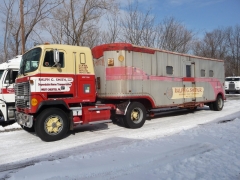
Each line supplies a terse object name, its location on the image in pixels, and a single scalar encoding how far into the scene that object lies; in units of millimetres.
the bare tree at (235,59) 54281
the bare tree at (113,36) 23558
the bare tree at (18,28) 21853
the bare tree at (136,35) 23203
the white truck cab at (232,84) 29203
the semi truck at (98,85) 7348
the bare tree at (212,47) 44844
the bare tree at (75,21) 20984
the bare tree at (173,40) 26109
